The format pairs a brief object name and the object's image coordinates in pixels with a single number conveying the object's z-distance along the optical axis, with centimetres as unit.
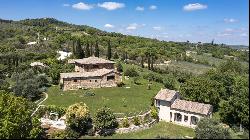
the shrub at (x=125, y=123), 2685
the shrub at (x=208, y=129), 1927
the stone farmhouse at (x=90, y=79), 3618
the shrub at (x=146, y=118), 2811
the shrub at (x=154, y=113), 2880
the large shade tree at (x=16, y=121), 2284
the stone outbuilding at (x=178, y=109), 2805
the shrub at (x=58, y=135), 2395
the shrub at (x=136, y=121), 2727
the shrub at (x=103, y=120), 2599
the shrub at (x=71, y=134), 2470
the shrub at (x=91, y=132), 2607
